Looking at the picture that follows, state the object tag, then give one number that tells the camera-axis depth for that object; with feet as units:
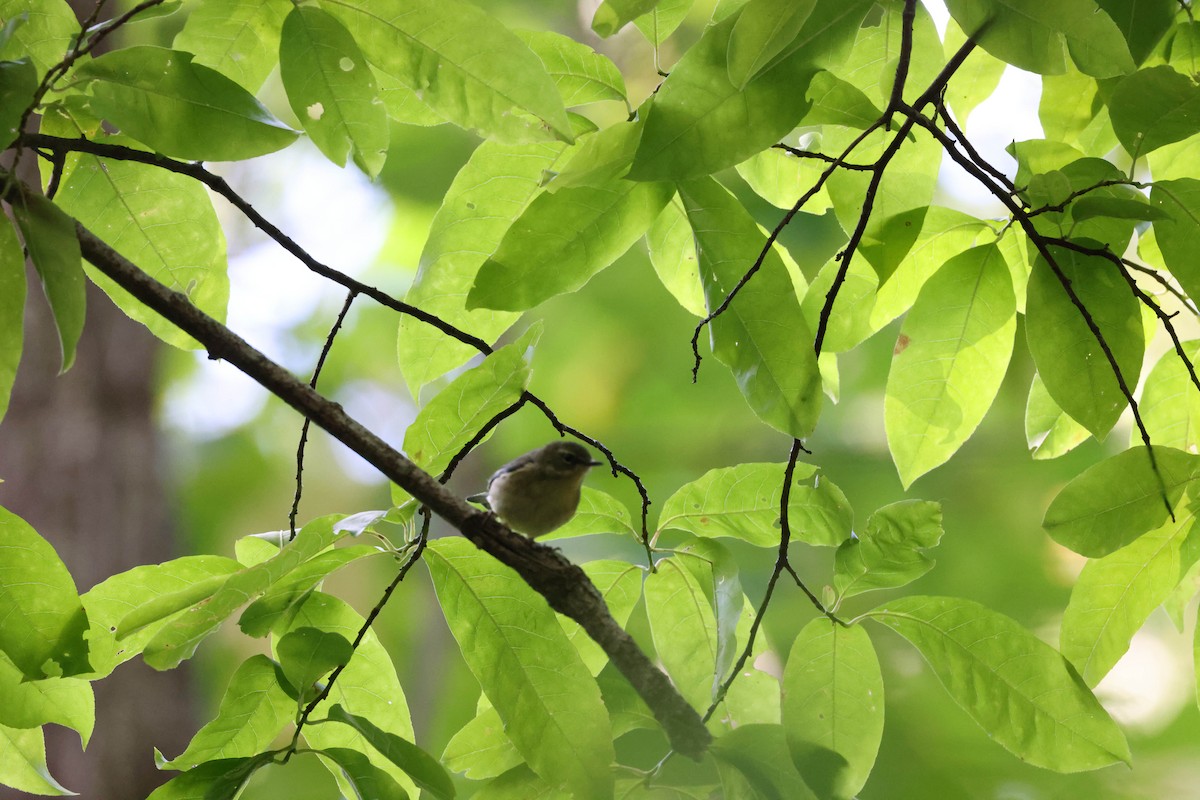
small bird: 35.48
